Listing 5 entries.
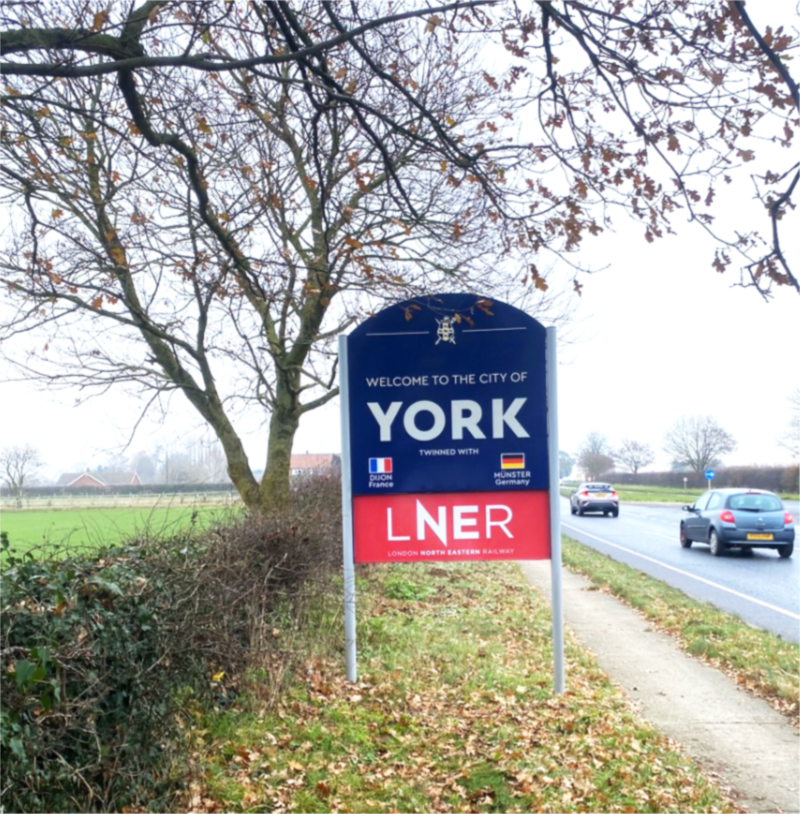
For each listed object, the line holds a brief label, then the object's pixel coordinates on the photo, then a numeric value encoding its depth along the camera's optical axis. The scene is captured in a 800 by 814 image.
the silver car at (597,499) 38.34
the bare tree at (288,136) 4.86
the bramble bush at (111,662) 3.37
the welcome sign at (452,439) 6.45
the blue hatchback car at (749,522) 18.59
